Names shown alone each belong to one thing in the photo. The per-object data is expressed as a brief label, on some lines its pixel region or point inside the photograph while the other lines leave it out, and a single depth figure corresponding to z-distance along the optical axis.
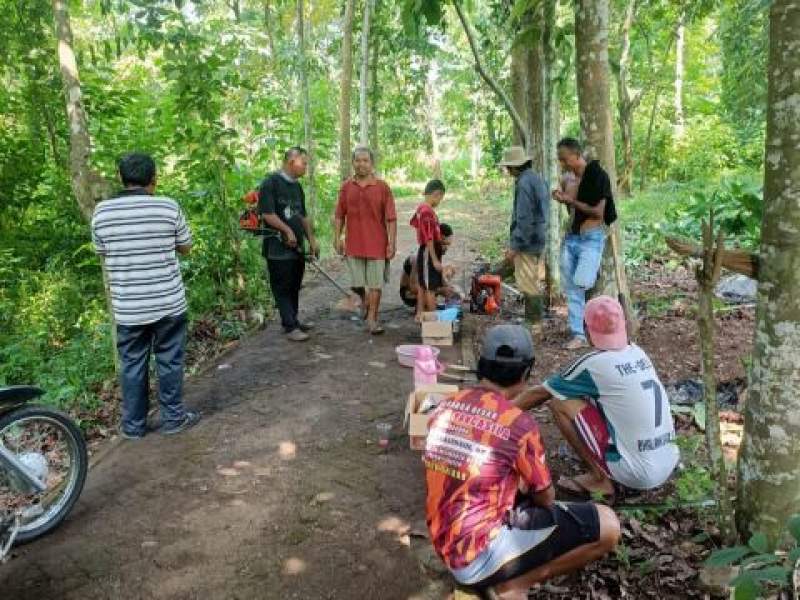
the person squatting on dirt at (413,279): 7.65
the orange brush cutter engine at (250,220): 6.67
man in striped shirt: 4.52
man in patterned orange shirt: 2.59
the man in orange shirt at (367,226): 7.00
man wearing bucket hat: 6.93
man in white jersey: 3.45
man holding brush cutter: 6.59
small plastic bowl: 6.30
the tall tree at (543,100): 7.15
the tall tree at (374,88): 14.73
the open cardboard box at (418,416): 4.44
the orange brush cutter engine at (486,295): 8.03
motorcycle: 3.54
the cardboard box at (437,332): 6.88
